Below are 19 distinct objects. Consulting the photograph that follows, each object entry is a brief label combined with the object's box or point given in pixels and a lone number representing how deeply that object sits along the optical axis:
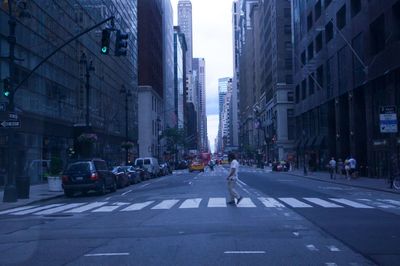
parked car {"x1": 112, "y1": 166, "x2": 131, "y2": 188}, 36.97
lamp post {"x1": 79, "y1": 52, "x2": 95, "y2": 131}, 37.42
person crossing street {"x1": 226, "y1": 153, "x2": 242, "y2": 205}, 21.17
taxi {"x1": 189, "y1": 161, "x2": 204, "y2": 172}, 83.47
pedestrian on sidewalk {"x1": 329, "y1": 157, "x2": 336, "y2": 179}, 48.75
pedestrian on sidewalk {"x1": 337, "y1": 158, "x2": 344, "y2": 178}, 50.61
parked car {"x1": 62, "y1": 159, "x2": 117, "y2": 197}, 29.11
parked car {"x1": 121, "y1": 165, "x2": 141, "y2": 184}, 42.25
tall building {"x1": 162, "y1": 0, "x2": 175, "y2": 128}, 130.25
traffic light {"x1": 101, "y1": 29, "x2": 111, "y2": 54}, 21.48
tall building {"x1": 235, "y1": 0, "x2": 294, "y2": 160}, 111.62
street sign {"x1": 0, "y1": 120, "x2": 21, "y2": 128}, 24.58
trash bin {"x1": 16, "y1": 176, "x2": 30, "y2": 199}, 27.30
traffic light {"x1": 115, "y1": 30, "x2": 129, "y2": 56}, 21.34
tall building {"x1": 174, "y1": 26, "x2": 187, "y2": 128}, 170.38
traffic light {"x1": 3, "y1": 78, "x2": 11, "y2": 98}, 24.65
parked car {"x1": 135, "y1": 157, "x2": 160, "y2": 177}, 57.63
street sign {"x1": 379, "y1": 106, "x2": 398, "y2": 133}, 31.00
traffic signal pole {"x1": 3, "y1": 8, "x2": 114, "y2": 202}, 24.58
